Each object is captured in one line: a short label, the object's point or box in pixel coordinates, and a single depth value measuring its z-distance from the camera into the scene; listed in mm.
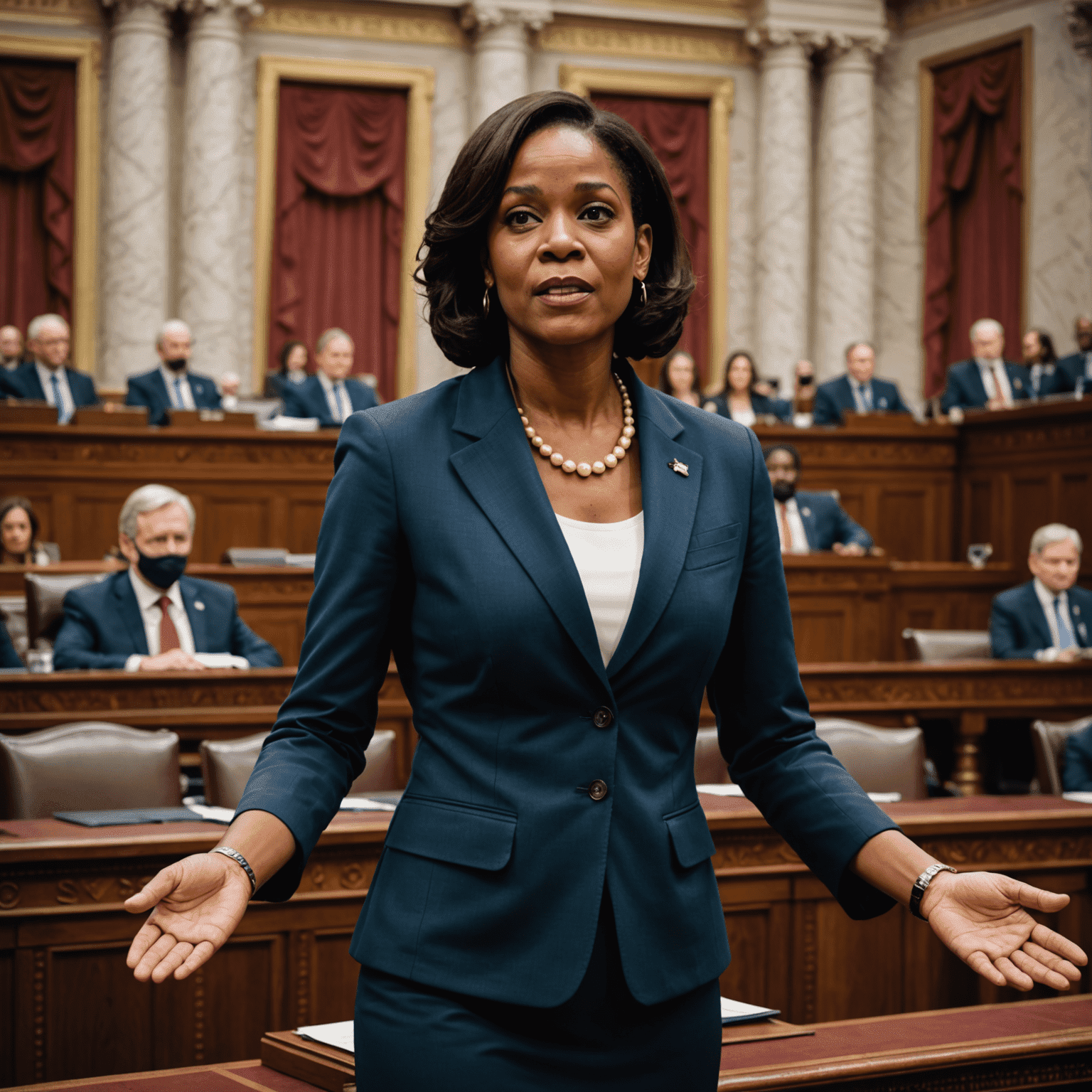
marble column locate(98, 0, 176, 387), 11945
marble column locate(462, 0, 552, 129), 12711
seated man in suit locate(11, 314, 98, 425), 9438
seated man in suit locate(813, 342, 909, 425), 10438
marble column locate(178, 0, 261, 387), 12039
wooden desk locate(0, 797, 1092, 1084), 2906
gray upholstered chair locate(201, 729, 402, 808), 3729
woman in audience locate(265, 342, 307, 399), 10992
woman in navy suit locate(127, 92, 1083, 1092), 1238
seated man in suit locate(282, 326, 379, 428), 9820
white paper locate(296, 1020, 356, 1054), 1979
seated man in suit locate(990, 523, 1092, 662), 6840
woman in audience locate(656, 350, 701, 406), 9336
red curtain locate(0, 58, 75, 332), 12156
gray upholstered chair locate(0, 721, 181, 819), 3658
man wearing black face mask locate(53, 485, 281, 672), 5578
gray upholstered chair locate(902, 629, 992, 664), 6551
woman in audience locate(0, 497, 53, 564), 7203
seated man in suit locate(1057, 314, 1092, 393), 10164
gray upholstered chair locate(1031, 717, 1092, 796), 4562
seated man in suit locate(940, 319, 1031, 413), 10383
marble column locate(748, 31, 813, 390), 13109
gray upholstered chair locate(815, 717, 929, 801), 4266
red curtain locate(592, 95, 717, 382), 13445
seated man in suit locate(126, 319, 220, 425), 9695
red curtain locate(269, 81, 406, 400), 12805
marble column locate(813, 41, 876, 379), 13188
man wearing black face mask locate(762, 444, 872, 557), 8086
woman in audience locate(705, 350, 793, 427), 9802
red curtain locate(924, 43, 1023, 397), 12859
